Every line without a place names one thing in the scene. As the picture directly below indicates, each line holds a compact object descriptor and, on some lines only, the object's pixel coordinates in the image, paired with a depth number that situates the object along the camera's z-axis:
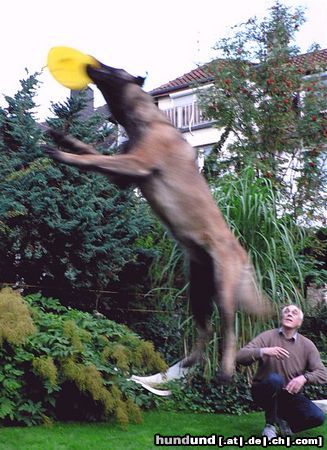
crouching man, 5.91
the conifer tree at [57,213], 7.38
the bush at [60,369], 5.82
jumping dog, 3.04
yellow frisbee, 3.02
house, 19.80
